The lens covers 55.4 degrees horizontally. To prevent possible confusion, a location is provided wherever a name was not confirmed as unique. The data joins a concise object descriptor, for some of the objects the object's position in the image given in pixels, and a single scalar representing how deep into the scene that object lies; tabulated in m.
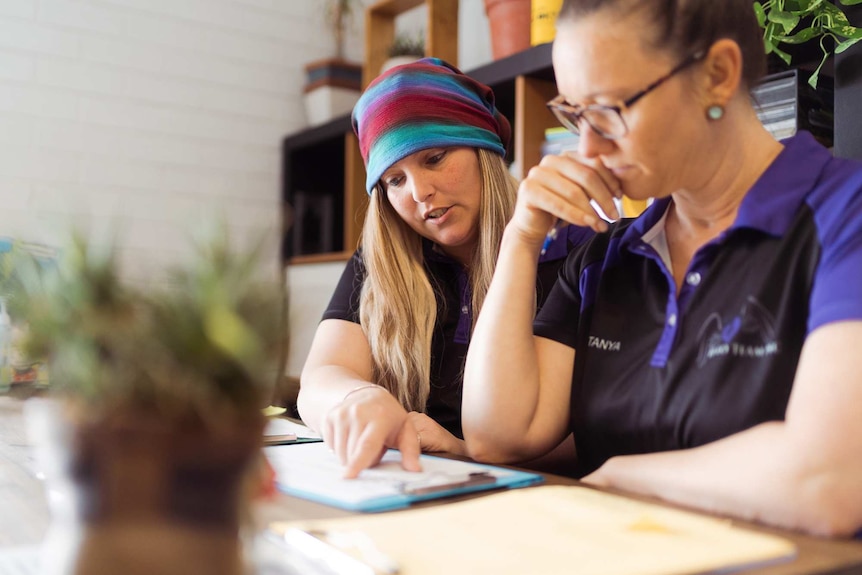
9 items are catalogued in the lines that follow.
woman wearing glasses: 0.78
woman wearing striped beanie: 1.51
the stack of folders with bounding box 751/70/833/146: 1.66
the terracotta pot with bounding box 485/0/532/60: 2.33
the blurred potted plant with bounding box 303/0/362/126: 3.20
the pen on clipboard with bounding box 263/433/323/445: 1.17
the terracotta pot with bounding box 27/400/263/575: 0.42
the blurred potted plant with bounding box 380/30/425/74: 2.85
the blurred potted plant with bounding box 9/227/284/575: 0.42
